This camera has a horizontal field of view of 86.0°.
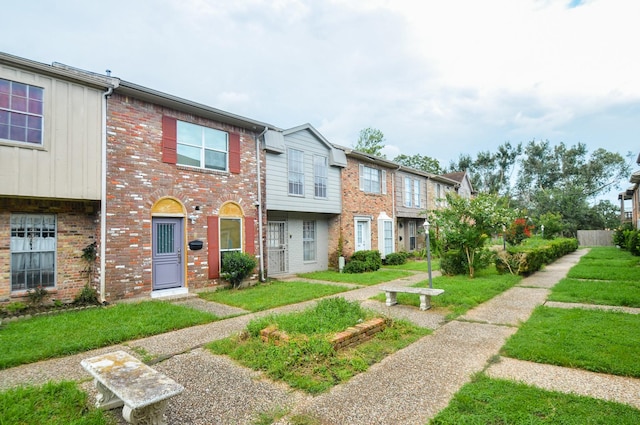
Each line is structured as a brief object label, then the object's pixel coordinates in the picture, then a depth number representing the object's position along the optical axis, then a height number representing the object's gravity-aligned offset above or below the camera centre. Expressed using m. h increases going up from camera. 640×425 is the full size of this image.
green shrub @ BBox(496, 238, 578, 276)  12.62 -1.40
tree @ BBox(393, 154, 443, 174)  45.00 +8.51
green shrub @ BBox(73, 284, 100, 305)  8.36 -1.61
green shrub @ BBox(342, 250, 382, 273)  14.83 -1.58
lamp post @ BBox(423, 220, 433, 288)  9.02 -0.19
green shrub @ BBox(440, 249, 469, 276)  12.78 -1.41
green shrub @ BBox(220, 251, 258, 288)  10.69 -1.18
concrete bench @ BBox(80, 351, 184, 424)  2.91 -1.41
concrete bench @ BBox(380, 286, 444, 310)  7.74 -1.55
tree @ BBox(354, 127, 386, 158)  38.53 +9.74
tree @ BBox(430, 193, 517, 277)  11.88 +0.12
